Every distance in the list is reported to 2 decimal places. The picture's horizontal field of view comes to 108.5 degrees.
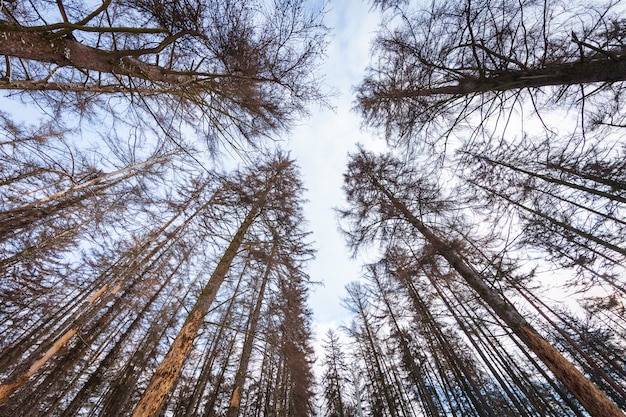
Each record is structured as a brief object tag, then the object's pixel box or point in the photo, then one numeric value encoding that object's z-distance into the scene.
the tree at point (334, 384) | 17.38
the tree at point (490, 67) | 2.77
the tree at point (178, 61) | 2.22
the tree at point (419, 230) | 3.60
